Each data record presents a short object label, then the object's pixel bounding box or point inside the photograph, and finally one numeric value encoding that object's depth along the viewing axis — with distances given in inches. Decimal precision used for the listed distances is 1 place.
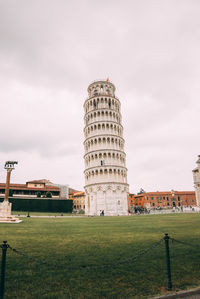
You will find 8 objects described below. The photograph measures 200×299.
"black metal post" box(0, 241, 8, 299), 207.8
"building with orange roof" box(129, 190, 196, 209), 4746.6
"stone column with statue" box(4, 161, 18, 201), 1173.0
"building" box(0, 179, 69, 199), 2536.2
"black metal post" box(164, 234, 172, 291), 229.8
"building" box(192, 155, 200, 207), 3257.9
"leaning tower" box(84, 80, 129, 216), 2193.7
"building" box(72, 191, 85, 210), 4276.6
